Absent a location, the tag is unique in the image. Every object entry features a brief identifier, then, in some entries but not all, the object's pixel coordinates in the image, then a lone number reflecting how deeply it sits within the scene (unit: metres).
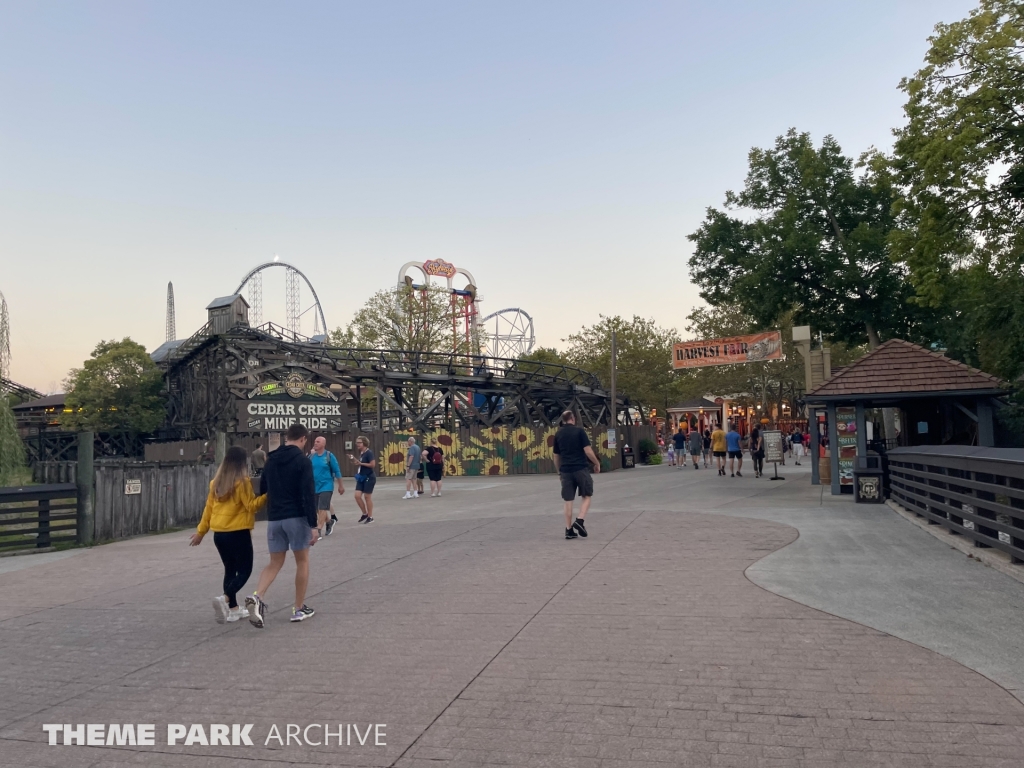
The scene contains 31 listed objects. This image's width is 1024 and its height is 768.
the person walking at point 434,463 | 21.77
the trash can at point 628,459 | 38.56
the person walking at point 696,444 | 33.56
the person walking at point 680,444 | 36.69
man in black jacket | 7.08
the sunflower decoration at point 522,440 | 35.78
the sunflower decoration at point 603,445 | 36.75
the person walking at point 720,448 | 27.64
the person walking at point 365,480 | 15.66
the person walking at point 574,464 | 11.64
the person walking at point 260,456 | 13.37
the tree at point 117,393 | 54.69
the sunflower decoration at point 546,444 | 35.59
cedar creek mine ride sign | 25.97
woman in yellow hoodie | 7.12
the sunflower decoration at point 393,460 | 35.31
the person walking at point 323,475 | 12.94
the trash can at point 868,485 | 16.00
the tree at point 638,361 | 56.78
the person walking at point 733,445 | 26.12
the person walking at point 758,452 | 26.20
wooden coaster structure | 36.97
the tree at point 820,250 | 25.34
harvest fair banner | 33.81
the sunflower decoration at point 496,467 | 35.59
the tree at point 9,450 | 16.98
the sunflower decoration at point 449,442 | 35.53
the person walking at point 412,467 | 21.09
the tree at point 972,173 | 15.16
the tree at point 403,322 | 47.88
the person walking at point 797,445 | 37.97
